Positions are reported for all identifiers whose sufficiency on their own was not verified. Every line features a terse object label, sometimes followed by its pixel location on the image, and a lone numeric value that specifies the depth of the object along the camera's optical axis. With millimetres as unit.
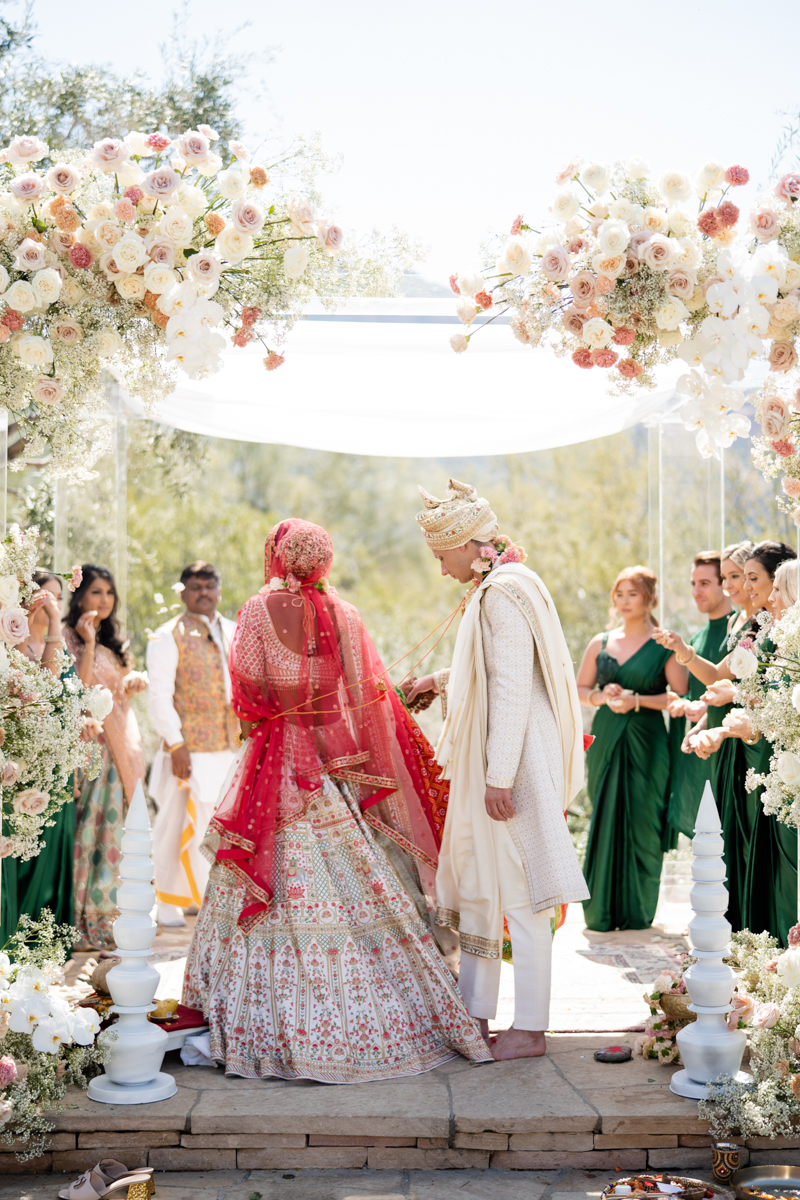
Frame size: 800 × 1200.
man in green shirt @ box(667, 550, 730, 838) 5547
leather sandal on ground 2934
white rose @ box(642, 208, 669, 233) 3398
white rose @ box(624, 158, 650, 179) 3455
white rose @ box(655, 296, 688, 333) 3402
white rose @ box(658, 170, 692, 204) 3379
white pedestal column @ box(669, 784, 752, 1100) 3453
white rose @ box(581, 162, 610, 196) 3412
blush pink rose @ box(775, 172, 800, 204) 3328
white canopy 5043
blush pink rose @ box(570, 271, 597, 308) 3463
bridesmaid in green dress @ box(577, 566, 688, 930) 5719
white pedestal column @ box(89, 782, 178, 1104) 3432
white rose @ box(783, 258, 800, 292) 3348
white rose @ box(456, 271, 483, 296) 3648
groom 3771
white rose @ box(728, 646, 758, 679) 3445
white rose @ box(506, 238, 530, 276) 3502
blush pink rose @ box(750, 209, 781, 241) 3330
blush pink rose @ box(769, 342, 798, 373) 3457
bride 3648
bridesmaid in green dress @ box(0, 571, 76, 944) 4801
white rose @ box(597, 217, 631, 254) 3352
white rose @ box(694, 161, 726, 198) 3361
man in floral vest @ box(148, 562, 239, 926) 6020
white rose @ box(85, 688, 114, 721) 3613
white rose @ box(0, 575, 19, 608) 3373
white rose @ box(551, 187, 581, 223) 3443
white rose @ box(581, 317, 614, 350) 3465
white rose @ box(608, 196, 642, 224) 3414
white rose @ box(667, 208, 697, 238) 3410
